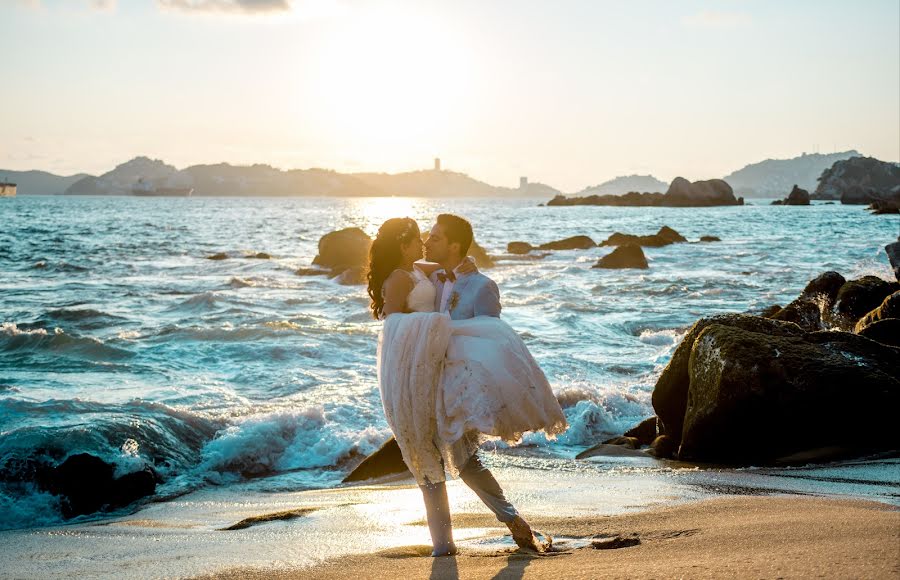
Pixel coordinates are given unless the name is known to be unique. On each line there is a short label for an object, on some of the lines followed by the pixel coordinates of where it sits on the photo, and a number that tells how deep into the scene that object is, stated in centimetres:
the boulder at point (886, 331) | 947
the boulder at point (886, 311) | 1053
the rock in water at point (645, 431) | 894
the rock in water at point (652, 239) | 3935
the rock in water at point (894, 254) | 1561
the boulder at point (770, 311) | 1489
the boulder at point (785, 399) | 708
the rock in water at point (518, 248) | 3840
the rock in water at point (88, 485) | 749
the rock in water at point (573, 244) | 3996
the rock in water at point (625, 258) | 2988
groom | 484
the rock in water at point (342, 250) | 2962
